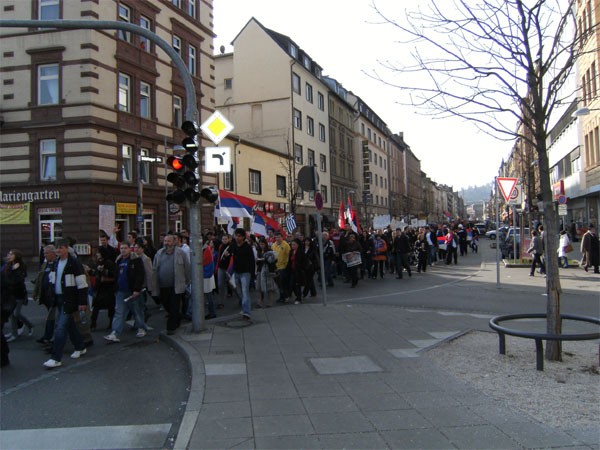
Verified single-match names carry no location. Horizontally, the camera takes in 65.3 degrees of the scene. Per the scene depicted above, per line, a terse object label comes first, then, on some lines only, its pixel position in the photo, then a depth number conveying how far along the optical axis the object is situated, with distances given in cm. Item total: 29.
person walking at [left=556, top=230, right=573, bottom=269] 1767
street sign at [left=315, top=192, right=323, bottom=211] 1125
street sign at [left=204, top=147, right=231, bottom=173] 880
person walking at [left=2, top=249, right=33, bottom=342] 800
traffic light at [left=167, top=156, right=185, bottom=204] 802
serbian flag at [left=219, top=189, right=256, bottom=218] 1447
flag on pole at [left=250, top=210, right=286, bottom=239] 1548
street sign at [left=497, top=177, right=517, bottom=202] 1445
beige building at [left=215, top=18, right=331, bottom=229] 4041
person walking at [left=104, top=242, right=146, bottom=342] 802
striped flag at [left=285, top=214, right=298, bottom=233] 1929
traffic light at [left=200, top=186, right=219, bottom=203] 815
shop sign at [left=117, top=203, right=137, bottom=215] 2231
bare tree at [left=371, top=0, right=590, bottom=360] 597
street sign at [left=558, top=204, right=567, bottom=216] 2342
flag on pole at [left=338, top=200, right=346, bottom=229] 2104
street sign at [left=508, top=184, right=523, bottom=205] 1553
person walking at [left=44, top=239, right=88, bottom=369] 652
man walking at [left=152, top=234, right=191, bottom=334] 840
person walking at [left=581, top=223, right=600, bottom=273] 1670
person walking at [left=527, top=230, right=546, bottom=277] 1611
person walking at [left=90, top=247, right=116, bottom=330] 884
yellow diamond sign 900
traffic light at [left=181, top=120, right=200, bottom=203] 811
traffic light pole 774
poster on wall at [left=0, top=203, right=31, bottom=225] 2139
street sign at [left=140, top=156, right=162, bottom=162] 1917
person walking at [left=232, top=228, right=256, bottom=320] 959
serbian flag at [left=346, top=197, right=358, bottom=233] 2009
